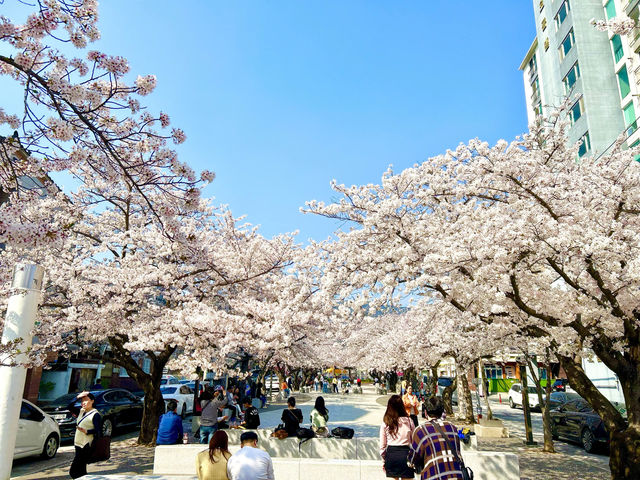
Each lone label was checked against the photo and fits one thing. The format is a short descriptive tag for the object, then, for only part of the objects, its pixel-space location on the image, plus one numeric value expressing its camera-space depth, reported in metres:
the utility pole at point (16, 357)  8.61
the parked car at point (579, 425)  13.28
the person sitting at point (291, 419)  9.98
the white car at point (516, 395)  30.16
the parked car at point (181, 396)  21.73
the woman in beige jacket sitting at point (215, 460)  5.11
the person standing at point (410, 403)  9.75
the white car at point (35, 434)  10.34
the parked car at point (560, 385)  31.47
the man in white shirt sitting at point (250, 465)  4.79
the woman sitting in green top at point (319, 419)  10.43
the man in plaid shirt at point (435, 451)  4.46
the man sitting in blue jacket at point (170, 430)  9.33
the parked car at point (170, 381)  29.39
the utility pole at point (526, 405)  14.48
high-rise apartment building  26.48
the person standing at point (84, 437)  7.48
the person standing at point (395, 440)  5.88
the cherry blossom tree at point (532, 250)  7.67
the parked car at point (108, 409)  13.70
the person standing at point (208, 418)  10.76
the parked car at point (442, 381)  43.53
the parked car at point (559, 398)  20.57
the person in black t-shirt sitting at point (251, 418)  10.41
